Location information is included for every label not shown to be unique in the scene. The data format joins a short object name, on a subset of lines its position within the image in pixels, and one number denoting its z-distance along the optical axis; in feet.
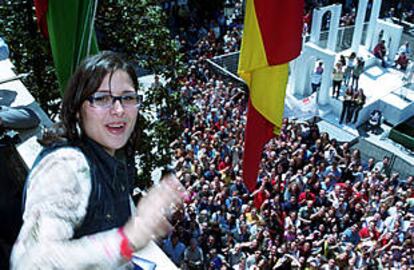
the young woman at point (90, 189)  6.70
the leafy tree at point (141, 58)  25.90
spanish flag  22.39
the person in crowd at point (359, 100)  57.06
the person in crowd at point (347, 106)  57.36
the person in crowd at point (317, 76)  60.49
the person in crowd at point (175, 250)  32.99
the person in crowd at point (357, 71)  60.34
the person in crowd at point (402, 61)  67.05
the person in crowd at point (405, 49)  67.77
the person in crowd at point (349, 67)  61.41
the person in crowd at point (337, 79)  59.11
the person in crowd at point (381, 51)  67.87
